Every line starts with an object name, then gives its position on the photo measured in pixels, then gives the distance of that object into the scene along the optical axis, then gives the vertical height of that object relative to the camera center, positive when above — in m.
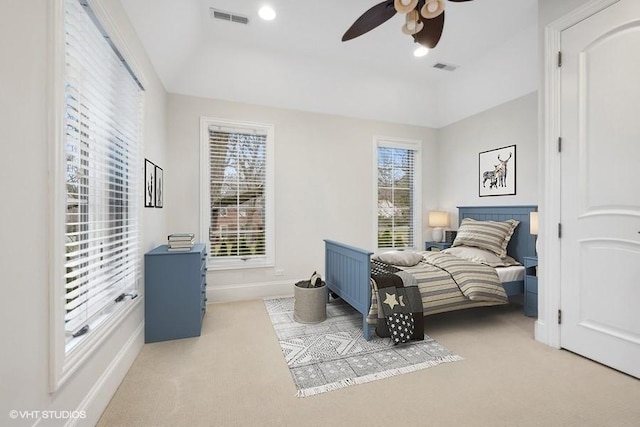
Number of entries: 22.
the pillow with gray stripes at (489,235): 3.59 -0.31
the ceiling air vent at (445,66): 3.83 +1.98
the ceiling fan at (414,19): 1.88 +1.45
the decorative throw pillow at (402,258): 3.19 -0.54
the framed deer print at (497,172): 3.83 +0.56
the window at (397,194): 4.74 +0.30
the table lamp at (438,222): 4.71 -0.18
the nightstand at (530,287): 3.13 -0.83
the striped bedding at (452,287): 2.73 -0.74
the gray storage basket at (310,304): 3.03 -0.99
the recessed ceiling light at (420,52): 3.04 +1.72
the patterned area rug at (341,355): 2.04 -1.19
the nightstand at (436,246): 4.49 -0.55
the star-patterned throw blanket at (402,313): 2.52 -0.92
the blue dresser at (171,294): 2.59 -0.77
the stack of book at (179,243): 2.72 -0.31
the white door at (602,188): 2.01 +0.19
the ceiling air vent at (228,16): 2.83 +1.97
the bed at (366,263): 2.63 -0.55
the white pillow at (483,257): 3.41 -0.55
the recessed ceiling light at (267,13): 2.73 +1.93
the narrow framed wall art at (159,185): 3.12 +0.28
